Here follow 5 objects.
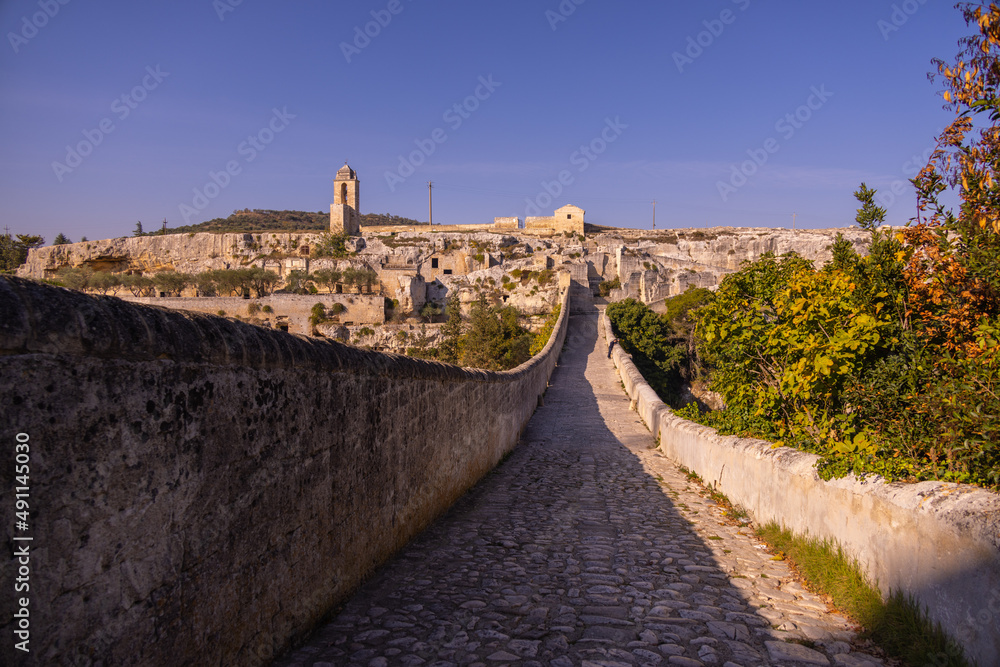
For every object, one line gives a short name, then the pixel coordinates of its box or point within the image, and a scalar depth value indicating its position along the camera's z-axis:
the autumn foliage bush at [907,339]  3.27
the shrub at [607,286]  51.59
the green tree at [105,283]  50.09
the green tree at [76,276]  46.29
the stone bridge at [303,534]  1.71
